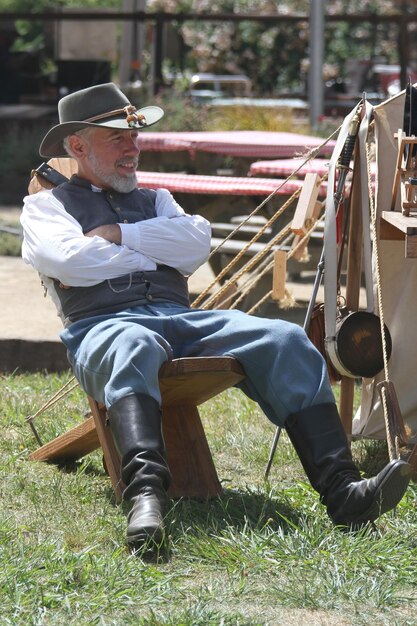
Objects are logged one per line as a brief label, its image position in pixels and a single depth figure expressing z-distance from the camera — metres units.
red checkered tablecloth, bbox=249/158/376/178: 14.21
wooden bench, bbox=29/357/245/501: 7.85
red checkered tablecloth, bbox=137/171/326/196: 14.14
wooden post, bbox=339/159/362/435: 9.06
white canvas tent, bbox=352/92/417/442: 9.35
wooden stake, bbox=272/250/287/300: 9.62
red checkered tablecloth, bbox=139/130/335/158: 16.48
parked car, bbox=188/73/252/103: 36.28
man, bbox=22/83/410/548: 7.51
